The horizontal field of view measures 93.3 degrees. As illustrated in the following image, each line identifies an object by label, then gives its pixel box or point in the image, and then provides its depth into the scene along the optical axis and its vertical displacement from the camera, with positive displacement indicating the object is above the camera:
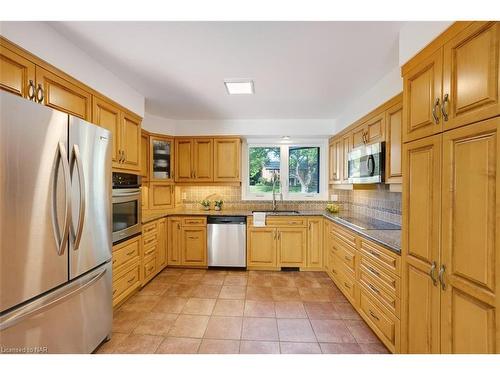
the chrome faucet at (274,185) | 4.32 +0.03
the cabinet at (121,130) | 2.20 +0.60
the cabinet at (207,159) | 4.02 +0.47
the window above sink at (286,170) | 4.38 +0.32
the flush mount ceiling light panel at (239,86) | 2.50 +1.13
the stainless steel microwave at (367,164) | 2.34 +0.25
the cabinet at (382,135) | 2.13 +0.58
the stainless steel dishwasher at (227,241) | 3.73 -0.86
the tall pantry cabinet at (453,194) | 0.99 -0.03
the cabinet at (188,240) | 3.76 -0.85
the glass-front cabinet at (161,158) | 3.79 +0.47
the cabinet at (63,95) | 1.63 +0.70
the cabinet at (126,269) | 2.37 -0.89
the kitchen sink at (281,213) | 3.77 -0.42
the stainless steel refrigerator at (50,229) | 1.17 -0.25
